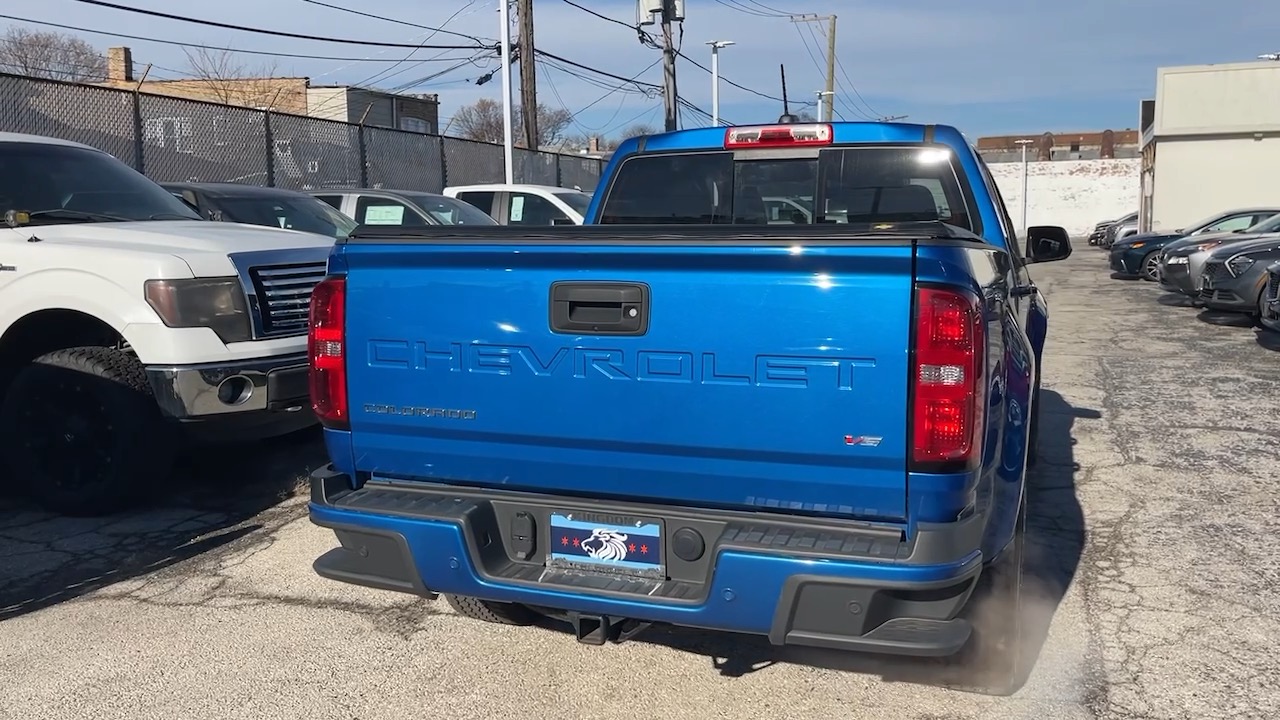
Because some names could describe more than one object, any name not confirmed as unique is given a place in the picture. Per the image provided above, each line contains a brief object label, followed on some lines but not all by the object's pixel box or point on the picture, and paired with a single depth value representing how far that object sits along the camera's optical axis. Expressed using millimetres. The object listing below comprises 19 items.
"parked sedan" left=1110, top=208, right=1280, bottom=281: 19625
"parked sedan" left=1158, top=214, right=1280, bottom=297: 15266
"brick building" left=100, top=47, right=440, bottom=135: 44969
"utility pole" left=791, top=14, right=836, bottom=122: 50906
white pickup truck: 5488
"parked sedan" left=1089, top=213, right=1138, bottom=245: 38969
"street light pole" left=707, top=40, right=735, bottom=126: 37062
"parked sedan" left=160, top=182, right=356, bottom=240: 9336
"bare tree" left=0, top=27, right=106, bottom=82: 43406
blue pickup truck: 2930
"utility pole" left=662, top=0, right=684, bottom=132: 30562
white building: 31000
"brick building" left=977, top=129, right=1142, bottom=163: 61969
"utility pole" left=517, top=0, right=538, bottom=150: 25688
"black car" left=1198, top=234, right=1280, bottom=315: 12992
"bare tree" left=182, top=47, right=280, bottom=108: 41188
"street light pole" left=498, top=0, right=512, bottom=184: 20531
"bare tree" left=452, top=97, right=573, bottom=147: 73125
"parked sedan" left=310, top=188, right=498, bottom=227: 12039
